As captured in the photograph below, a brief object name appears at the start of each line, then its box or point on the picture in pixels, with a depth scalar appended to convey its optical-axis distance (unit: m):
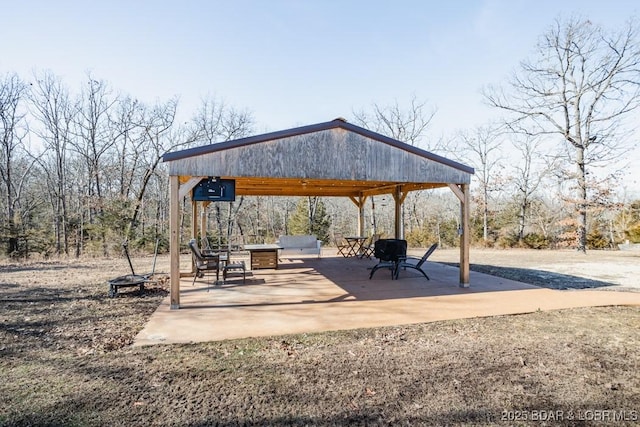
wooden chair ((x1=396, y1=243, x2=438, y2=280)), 7.63
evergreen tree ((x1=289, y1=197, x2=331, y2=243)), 21.67
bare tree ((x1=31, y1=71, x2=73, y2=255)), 18.27
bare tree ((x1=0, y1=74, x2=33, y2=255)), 17.41
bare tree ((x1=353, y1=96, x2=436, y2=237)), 24.08
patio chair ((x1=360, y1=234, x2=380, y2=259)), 11.70
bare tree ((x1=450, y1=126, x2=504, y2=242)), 23.03
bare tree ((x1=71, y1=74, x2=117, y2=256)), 18.48
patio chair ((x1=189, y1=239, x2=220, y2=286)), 6.83
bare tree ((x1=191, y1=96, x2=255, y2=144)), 21.84
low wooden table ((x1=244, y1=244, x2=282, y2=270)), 9.33
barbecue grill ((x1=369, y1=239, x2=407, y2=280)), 8.05
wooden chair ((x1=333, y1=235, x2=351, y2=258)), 12.47
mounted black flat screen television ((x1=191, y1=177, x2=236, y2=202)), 6.50
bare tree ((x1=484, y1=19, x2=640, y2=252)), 16.39
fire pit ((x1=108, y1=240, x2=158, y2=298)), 6.44
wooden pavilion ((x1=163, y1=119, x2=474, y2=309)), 5.55
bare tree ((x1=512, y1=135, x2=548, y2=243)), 22.00
